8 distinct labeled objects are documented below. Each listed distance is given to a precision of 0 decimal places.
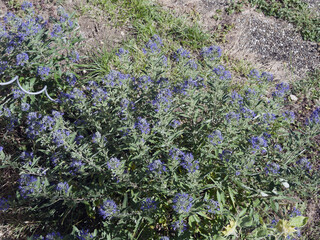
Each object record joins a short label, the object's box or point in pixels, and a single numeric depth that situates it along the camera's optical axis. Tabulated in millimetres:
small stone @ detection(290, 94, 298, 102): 4953
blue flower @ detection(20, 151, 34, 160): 3196
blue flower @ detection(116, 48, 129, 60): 3305
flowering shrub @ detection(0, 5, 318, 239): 2883
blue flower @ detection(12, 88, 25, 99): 3666
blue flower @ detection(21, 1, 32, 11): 3744
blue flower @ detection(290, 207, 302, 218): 2918
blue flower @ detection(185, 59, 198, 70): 3360
